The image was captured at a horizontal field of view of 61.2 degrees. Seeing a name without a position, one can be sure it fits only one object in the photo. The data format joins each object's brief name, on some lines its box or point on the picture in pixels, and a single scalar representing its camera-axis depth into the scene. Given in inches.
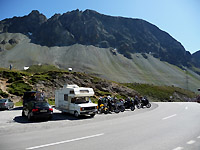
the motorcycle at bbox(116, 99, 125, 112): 765.4
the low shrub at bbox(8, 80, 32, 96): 1191.2
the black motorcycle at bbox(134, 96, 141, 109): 911.5
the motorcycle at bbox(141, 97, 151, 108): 936.2
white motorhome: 588.9
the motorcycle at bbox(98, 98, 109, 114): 707.4
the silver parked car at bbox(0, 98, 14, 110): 796.6
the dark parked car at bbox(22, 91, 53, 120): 514.9
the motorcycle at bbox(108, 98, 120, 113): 733.9
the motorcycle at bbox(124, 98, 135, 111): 825.4
